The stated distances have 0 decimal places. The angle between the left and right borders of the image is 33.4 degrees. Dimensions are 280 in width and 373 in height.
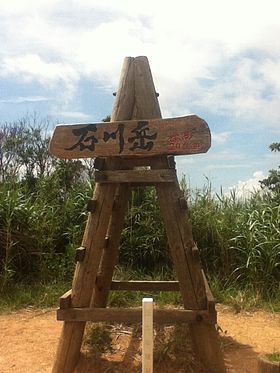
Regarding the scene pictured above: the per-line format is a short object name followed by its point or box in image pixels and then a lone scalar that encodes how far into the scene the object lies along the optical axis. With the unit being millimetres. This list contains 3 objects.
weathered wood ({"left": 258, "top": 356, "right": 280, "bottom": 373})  2199
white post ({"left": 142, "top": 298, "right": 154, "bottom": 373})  2145
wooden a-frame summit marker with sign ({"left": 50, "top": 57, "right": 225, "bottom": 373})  3549
